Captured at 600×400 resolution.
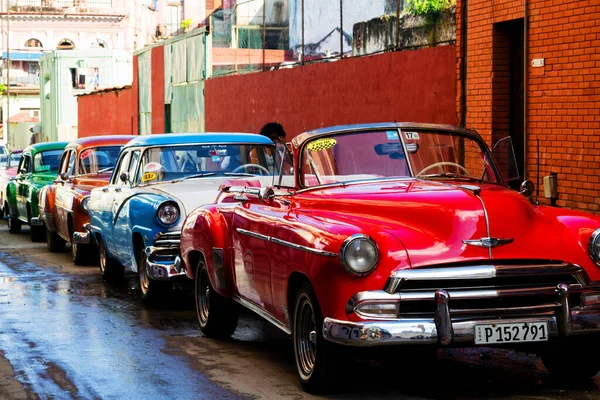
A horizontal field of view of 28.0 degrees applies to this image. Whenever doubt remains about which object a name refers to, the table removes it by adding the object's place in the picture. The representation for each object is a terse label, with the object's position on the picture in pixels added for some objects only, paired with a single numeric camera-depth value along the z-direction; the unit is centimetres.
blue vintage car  1059
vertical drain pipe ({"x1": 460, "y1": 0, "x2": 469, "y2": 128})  1535
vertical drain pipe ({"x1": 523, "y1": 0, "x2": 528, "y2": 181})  1389
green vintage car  1873
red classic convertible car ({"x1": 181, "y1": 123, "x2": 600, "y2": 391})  633
